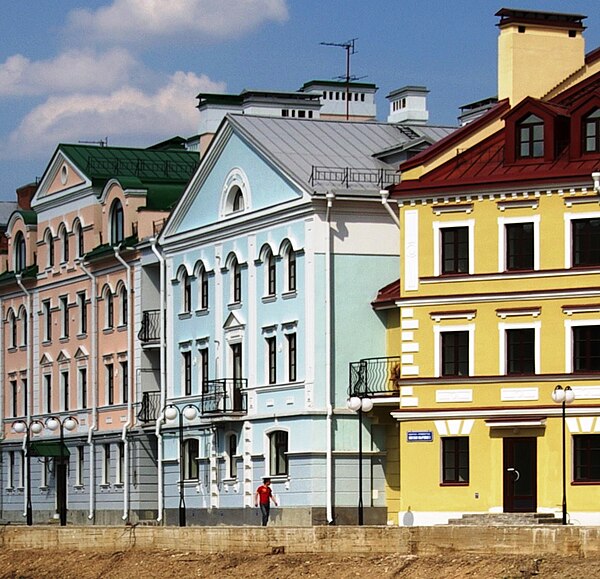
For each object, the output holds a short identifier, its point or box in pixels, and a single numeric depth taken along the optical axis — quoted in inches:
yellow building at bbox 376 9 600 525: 2112.5
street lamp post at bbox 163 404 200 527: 2246.6
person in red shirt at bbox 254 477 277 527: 2289.6
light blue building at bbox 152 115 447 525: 2363.4
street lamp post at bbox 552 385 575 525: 1942.7
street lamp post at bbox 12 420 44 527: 2702.3
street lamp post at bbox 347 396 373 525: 2117.4
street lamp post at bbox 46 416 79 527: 2925.7
